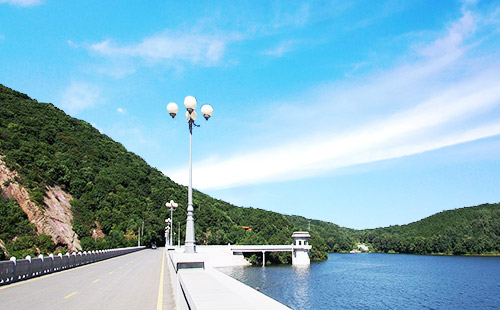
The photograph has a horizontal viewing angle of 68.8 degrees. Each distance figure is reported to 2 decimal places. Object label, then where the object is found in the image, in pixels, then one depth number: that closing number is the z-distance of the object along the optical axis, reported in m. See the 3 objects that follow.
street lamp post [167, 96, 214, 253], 12.31
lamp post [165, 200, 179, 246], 42.58
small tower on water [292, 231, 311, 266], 87.18
